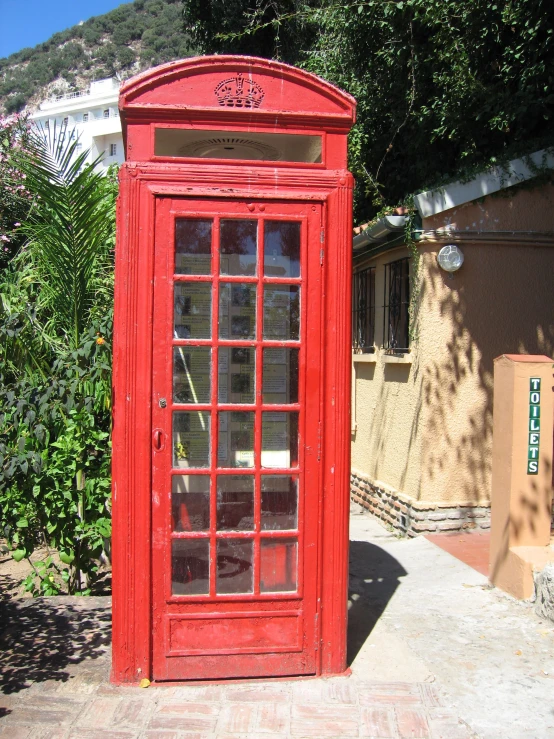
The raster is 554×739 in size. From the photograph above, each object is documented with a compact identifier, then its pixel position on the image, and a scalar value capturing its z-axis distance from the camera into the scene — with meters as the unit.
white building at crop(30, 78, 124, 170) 60.59
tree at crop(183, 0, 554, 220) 7.44
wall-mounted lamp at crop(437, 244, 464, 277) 7.19
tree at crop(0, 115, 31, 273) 8.74
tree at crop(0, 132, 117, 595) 4.89
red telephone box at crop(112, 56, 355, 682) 3.77
